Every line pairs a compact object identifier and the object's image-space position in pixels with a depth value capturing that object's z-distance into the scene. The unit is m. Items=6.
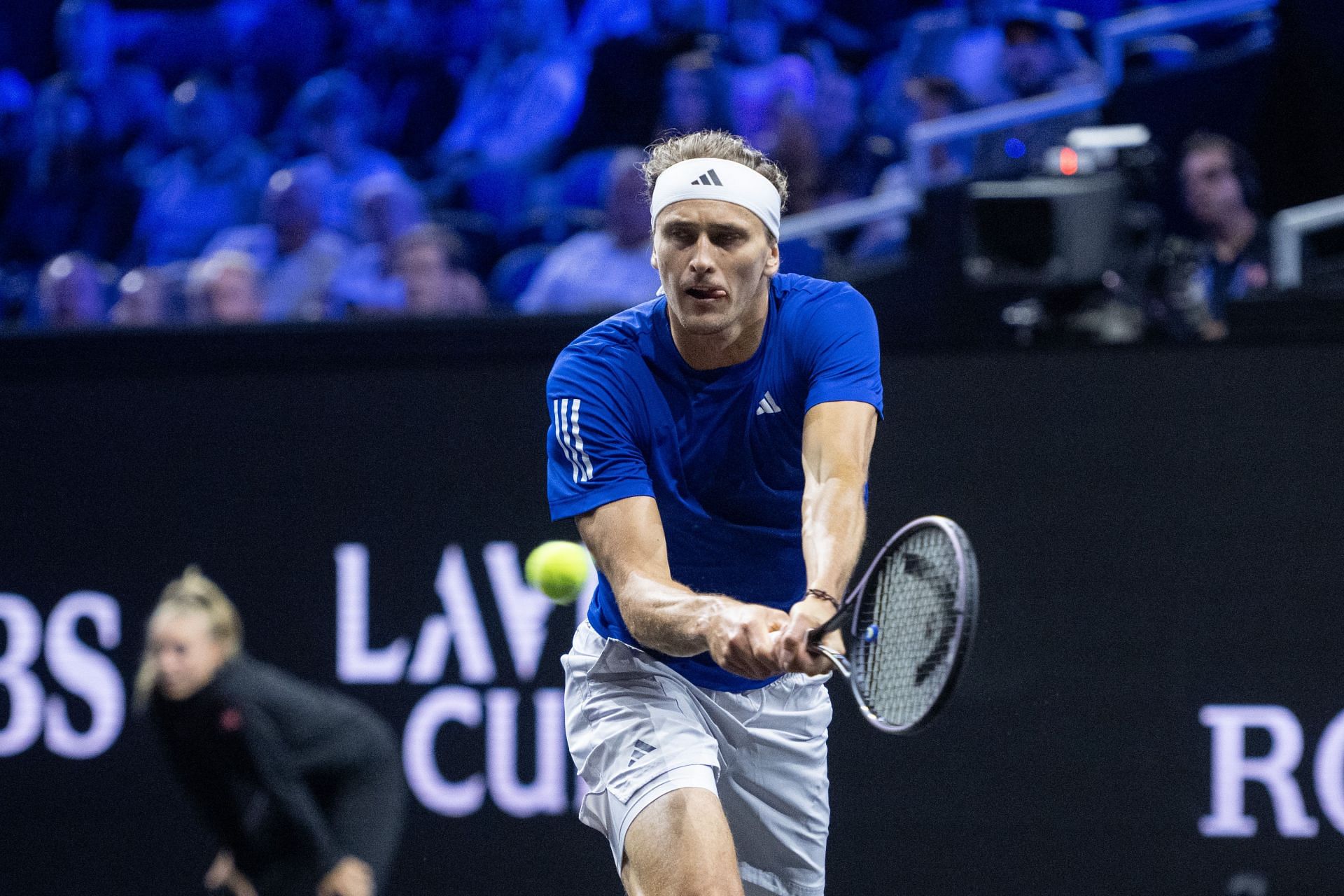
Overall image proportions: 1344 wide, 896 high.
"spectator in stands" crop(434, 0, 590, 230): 14.70
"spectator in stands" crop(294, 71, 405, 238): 14.40
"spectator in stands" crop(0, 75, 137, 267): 15.86
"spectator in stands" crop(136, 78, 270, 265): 15.16
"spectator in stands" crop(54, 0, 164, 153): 16.69
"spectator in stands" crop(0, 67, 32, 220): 16.55
